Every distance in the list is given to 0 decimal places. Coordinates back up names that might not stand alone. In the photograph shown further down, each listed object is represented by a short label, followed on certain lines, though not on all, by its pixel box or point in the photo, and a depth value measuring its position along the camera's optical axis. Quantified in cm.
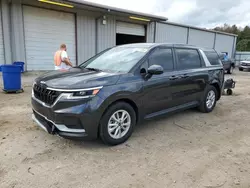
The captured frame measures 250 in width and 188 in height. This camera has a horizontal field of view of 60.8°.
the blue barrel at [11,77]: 713
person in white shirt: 705
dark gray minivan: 315
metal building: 1005
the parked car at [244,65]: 2081
